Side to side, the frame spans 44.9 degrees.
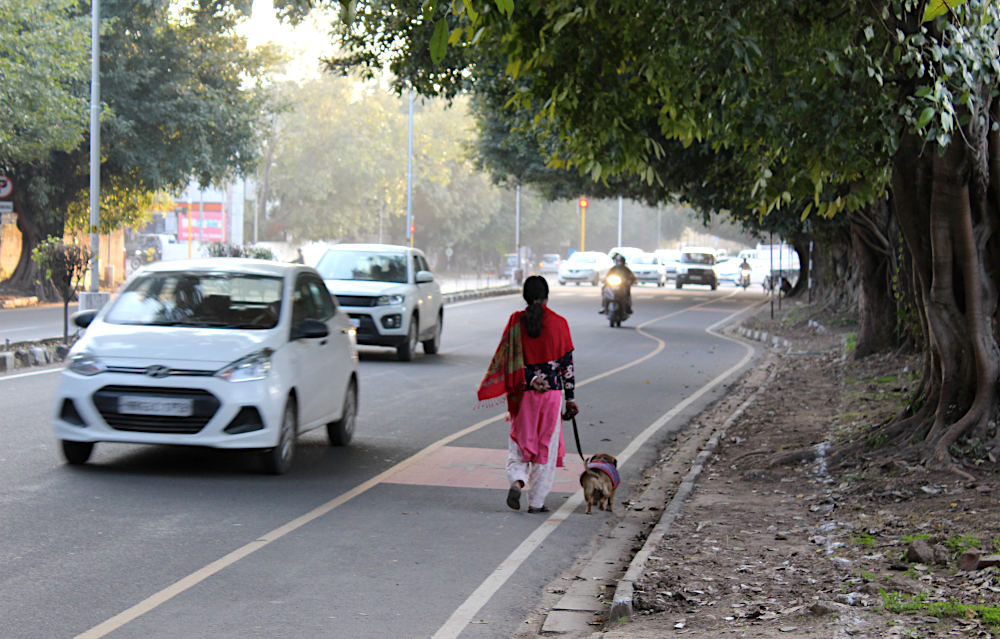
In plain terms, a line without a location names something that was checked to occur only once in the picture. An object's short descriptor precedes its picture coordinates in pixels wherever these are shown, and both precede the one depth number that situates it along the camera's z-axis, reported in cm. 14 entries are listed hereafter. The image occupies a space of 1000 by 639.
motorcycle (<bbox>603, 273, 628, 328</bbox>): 2952
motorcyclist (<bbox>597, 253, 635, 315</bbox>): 2931
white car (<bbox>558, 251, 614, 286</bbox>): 6203
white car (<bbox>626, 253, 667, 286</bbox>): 6334
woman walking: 854
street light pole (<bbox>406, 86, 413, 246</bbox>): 4997
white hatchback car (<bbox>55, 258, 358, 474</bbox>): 894
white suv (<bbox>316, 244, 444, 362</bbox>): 1900
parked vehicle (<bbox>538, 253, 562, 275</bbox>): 8703
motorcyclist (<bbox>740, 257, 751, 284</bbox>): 5981
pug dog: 859
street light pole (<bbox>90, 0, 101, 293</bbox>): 2559
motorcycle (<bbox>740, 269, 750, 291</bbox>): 5959
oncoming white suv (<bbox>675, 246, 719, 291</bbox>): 5872
